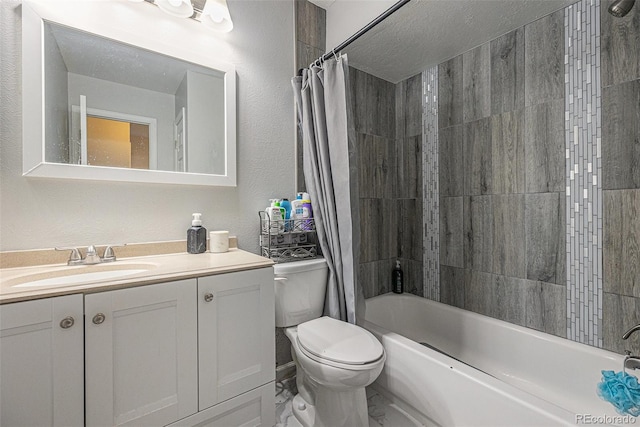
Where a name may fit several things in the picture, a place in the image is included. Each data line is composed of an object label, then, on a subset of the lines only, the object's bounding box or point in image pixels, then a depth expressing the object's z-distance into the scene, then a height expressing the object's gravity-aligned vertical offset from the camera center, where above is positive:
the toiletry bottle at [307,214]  1.69 -0.01
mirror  1.11 +0.50
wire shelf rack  1.59 -0.15
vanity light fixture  1.35 +1.03
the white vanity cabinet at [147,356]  0.79 -0.47
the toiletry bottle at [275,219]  1.58 -0.03
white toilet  1.16 -0.61
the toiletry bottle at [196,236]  1.38 -0.11
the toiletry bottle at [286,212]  1.64 +0.01
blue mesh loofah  0.93 -0.63
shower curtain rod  1.28 +0.95
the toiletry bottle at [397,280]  2.31 -0.56
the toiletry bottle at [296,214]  1.67 -0.01
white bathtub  1.04 -0.79
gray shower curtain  1.52 +0.21
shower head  1.27 +0.93
